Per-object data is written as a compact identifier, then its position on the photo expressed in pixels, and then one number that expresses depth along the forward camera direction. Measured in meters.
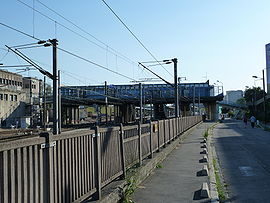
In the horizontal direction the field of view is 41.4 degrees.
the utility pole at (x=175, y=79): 30.08
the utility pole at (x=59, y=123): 22.10
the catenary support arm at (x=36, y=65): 19.55
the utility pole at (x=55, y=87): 20.09
